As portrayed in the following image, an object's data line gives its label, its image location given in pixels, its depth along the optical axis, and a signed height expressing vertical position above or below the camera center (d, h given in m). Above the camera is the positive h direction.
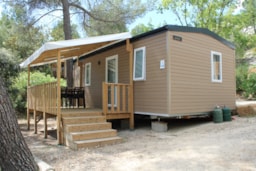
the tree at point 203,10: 20.02 +6.27
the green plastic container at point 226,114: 7.89 -0.81
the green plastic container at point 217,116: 7.68 -0.84
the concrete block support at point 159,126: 7.27 -1.08
